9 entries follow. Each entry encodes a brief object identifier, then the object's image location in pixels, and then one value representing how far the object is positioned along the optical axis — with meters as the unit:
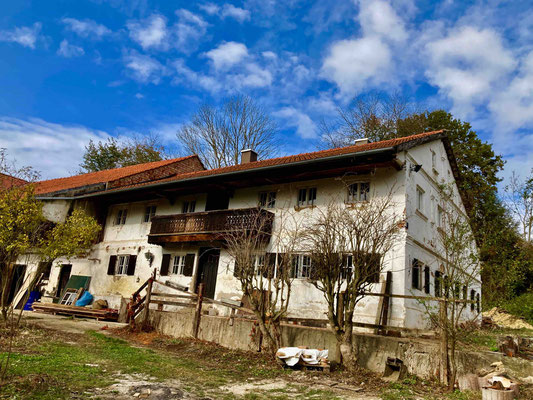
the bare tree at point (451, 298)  8.13
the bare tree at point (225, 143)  32.22
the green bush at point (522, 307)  20.60
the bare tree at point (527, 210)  22.82
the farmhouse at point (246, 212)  13.83
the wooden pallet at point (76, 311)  16.73
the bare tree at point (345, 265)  9.34
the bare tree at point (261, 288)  10.37
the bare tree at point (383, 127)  28.28
